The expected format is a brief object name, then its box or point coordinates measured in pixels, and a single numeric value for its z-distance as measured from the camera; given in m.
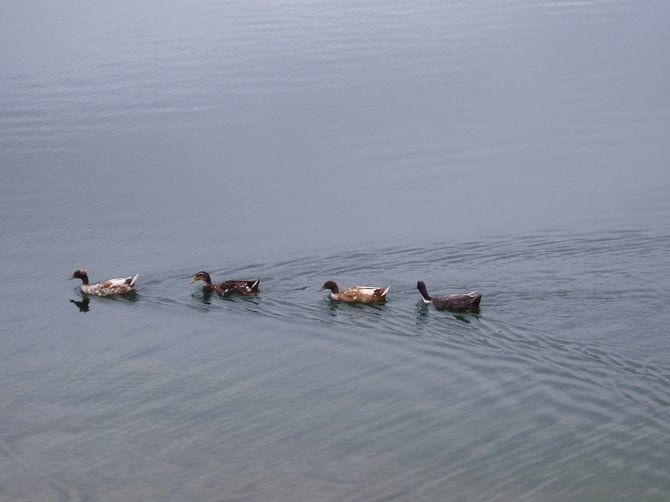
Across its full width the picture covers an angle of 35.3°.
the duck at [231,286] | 22.83
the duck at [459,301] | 20.89
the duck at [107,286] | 23.75
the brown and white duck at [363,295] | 21.94
